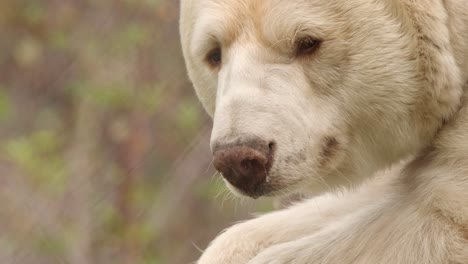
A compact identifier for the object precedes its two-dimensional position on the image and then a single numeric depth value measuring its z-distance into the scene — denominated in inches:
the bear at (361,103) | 314.8
